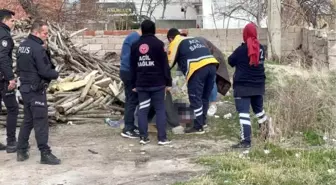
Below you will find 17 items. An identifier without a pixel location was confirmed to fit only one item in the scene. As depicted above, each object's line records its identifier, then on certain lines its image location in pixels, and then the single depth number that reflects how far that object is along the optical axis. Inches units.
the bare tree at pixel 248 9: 886.4
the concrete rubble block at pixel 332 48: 606.5
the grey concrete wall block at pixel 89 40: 697.0
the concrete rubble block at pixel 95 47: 697.0
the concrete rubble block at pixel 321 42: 620.2
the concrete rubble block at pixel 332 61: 602.4
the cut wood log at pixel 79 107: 374.5
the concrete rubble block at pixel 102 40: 700.7
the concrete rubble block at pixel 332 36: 604.7
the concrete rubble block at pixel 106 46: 701.9
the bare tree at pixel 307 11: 832.7
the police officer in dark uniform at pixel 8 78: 283.1
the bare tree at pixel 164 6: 1556.3
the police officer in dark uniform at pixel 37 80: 262.5
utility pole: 690.8
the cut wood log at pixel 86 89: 388.9
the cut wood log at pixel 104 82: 410.3
